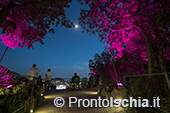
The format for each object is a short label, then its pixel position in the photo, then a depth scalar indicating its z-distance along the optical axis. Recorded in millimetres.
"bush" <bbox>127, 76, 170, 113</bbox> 3181
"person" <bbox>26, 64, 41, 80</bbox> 7961
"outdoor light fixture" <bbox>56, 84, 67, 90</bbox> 15391
